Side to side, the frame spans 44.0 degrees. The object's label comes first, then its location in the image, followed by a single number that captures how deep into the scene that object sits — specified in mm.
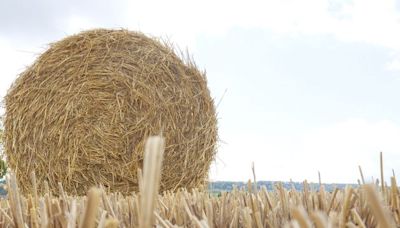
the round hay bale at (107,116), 3406
